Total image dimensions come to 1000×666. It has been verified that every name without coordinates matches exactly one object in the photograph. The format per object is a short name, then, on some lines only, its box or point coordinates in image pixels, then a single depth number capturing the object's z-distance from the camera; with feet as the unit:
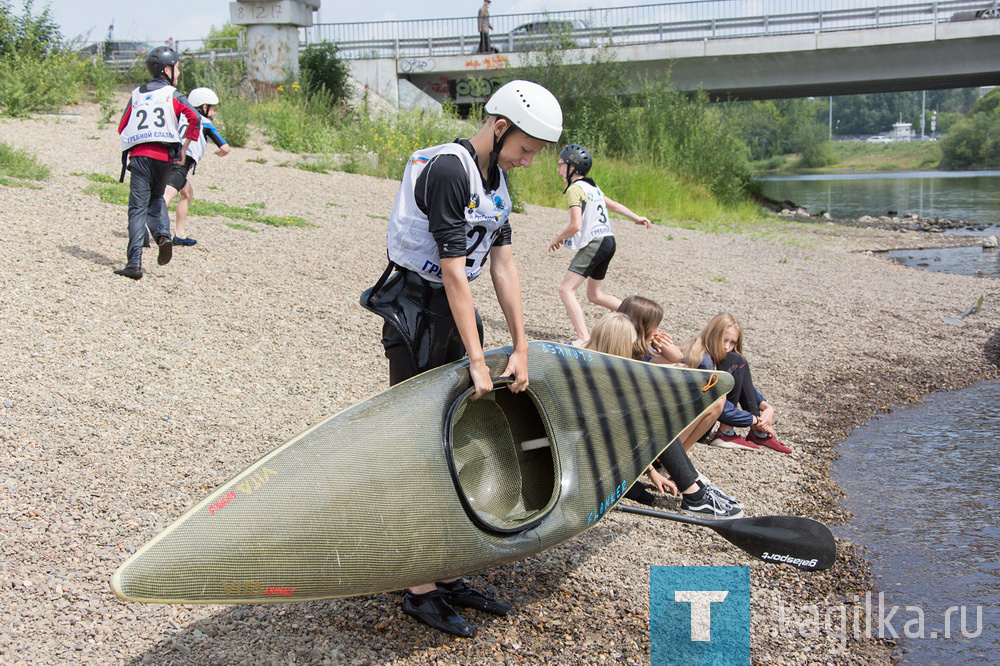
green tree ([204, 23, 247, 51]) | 143.23
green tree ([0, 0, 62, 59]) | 63.87
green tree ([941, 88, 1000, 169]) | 236.02
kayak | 9.88
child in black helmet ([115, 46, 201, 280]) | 25.26
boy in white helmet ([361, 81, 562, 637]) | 10.91
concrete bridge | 90.22
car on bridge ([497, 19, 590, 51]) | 92.38
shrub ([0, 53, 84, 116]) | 55.06
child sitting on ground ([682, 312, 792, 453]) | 20.25
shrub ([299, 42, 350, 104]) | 91.81
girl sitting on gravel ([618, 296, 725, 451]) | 19.16
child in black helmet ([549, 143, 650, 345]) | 25.95
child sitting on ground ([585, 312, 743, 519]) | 16.14
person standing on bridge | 105.09
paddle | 14.16
